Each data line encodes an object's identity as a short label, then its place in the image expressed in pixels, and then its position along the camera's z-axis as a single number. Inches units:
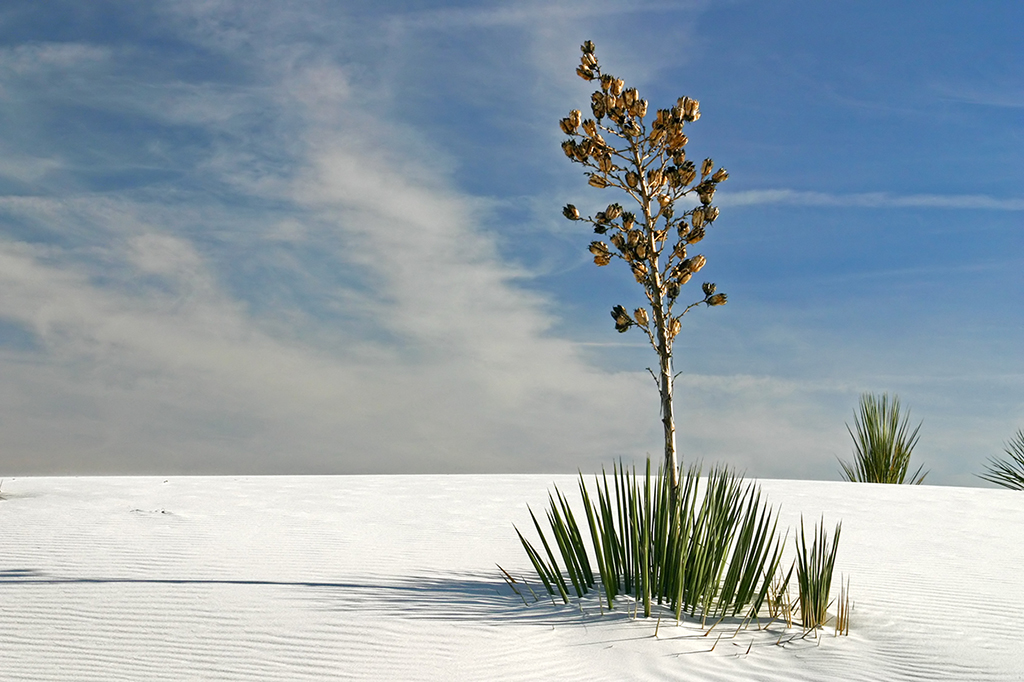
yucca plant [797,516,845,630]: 179.5
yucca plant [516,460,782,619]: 173.9
